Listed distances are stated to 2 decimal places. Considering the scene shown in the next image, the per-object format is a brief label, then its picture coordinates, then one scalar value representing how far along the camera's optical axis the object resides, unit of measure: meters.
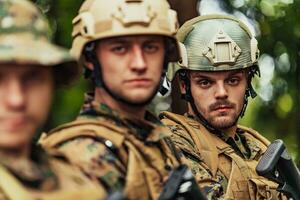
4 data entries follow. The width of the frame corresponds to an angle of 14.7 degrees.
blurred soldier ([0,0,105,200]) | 4.08
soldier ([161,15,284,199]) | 7.64
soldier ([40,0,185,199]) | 5.21
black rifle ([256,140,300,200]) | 6.77
